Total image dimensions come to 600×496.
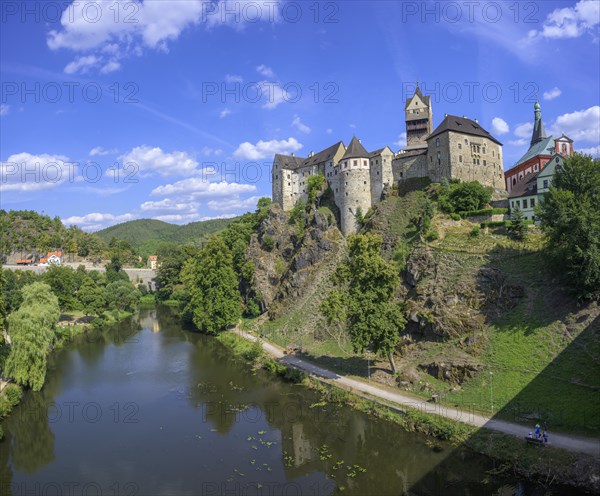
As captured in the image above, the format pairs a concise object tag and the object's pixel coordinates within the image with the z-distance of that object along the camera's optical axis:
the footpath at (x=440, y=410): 22.06
